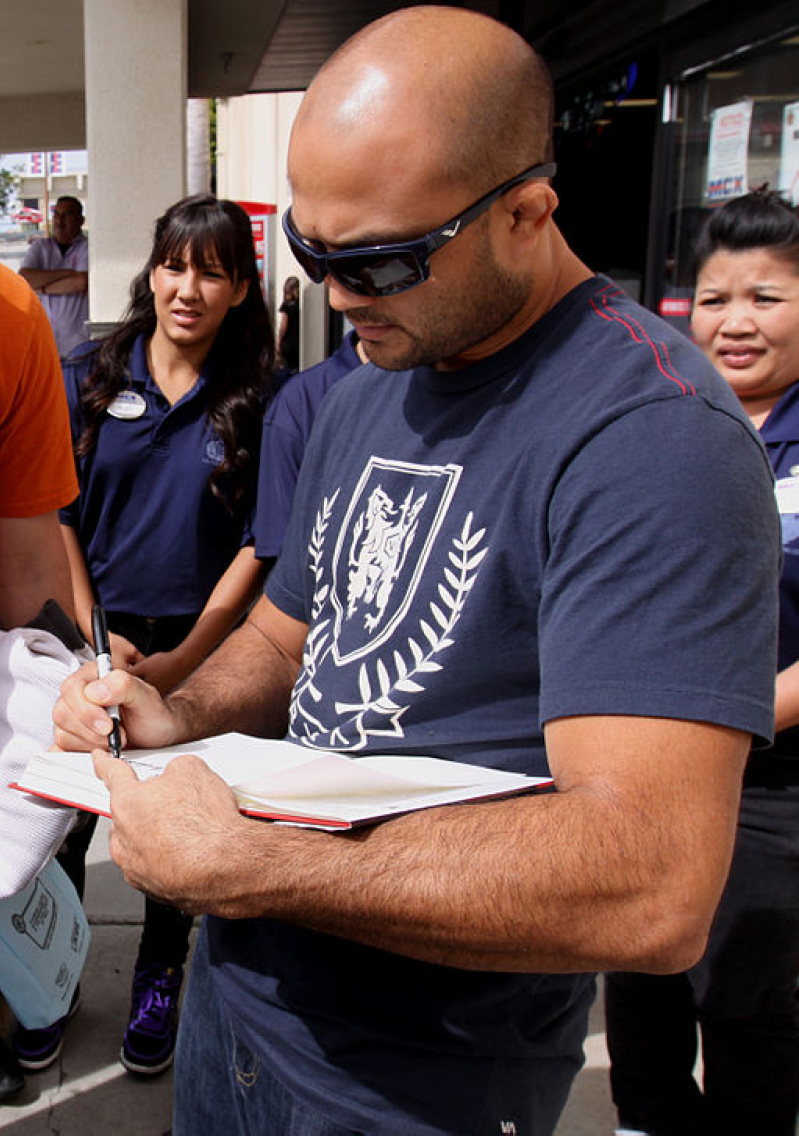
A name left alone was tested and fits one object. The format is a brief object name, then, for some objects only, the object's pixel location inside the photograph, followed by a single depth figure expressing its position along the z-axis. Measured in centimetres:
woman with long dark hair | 309
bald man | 103
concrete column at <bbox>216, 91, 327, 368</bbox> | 1145
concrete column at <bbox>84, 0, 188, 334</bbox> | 550
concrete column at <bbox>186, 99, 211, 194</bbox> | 1560
